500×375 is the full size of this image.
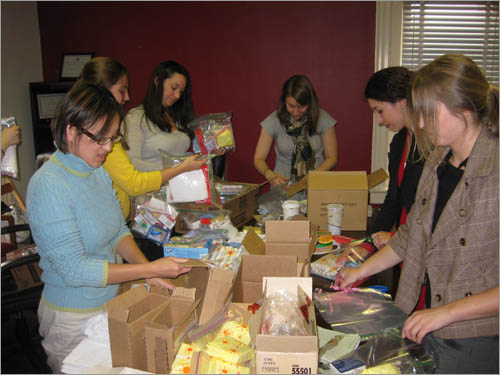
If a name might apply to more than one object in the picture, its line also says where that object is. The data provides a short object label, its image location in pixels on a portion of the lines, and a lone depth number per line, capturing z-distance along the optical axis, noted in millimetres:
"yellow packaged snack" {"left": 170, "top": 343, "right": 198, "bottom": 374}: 1100
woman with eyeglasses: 1465
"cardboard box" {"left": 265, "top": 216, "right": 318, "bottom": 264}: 1788
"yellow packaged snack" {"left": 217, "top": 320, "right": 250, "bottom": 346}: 1267
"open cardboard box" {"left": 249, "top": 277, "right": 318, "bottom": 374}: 1013
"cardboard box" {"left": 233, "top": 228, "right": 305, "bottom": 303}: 1523
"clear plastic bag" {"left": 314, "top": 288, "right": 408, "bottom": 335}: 1449
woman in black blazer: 2033
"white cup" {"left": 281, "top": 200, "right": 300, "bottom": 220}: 2361
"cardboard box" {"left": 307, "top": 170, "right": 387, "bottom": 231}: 2428
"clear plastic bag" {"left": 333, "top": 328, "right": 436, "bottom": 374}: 1184
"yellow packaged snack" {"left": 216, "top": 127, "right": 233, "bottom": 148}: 2500
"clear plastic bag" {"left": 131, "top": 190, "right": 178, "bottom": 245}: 2229
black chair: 2105
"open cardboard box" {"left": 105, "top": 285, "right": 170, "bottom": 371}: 1123
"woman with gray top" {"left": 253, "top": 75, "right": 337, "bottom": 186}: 3060
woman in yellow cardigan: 2182
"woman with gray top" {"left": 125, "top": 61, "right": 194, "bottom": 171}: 2705
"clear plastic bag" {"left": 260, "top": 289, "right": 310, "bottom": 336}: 1218
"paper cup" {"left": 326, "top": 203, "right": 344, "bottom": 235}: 2307
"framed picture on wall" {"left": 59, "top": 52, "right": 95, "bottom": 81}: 4438
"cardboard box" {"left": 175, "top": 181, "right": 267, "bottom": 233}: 2369
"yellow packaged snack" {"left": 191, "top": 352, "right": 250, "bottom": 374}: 1073
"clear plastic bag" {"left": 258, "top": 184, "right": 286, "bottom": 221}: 2562
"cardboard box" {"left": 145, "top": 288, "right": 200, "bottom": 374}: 1115
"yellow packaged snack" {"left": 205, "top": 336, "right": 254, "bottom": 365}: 1135
